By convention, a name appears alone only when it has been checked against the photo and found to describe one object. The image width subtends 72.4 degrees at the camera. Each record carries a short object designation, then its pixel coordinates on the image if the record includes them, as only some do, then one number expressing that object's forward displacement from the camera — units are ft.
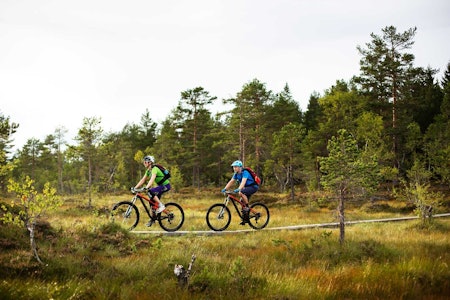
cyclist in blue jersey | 35.83
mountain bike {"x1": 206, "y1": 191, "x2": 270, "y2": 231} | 36.76
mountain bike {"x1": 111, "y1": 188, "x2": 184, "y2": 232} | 34.40
